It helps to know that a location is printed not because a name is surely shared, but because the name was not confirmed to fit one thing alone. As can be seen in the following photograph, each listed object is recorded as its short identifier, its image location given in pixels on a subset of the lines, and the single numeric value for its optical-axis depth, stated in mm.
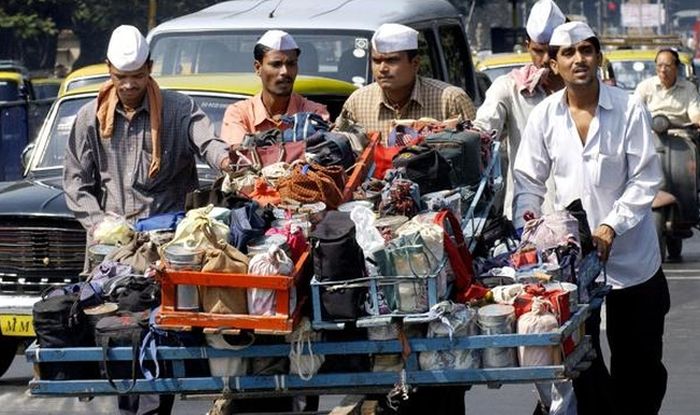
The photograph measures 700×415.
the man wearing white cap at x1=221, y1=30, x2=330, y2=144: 18797
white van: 28306
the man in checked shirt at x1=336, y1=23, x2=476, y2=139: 18109
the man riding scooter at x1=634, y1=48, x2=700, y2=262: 34656
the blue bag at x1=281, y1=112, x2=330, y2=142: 16156
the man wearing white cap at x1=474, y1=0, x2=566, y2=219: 19109
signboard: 175875
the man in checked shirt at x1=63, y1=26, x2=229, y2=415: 17516
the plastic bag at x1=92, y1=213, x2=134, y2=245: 15828
